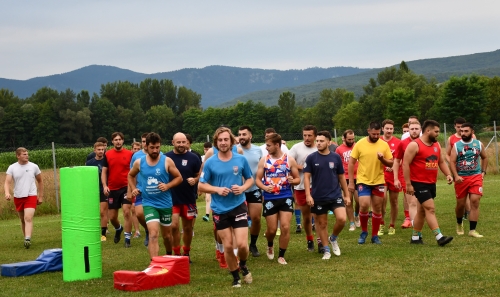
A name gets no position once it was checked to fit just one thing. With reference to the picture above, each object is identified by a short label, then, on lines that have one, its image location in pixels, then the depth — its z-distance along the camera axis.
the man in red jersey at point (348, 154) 15.12
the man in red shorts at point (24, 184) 15.88
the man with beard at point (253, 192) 11.44
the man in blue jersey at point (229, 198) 9.30
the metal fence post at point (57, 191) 25.94
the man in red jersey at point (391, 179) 14.23
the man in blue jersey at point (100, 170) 15.93
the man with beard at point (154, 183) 10.46
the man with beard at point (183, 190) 11.41
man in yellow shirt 12.59
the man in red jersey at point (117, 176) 15.04
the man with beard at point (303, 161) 12.35
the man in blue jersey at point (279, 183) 11.02
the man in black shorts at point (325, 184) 11.36
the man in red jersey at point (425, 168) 11.97
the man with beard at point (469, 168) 13.00
